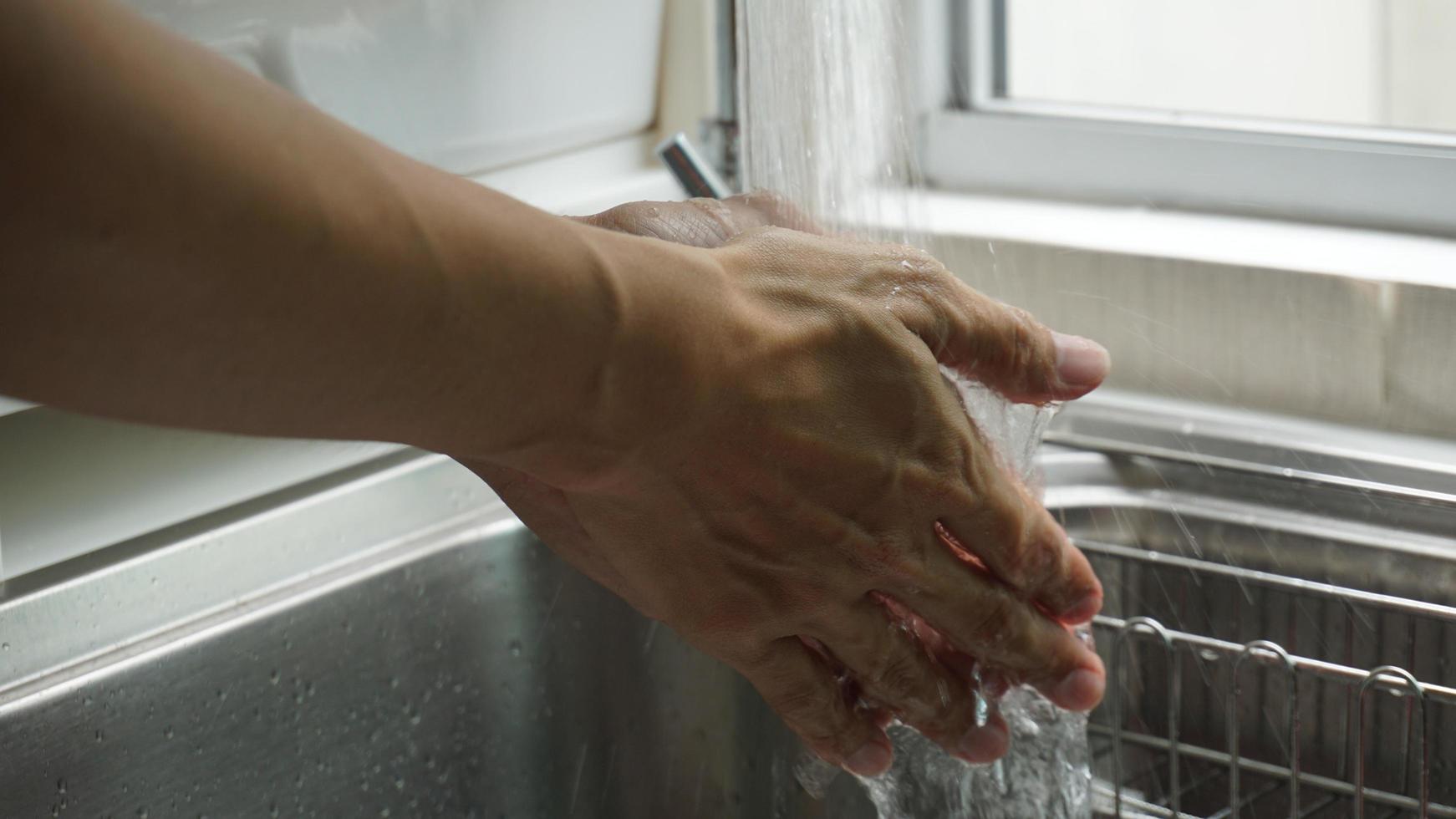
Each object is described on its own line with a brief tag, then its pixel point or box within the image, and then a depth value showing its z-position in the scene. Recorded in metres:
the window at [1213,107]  1.00
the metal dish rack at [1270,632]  0.83
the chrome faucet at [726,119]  1.02
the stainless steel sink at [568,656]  0.83
